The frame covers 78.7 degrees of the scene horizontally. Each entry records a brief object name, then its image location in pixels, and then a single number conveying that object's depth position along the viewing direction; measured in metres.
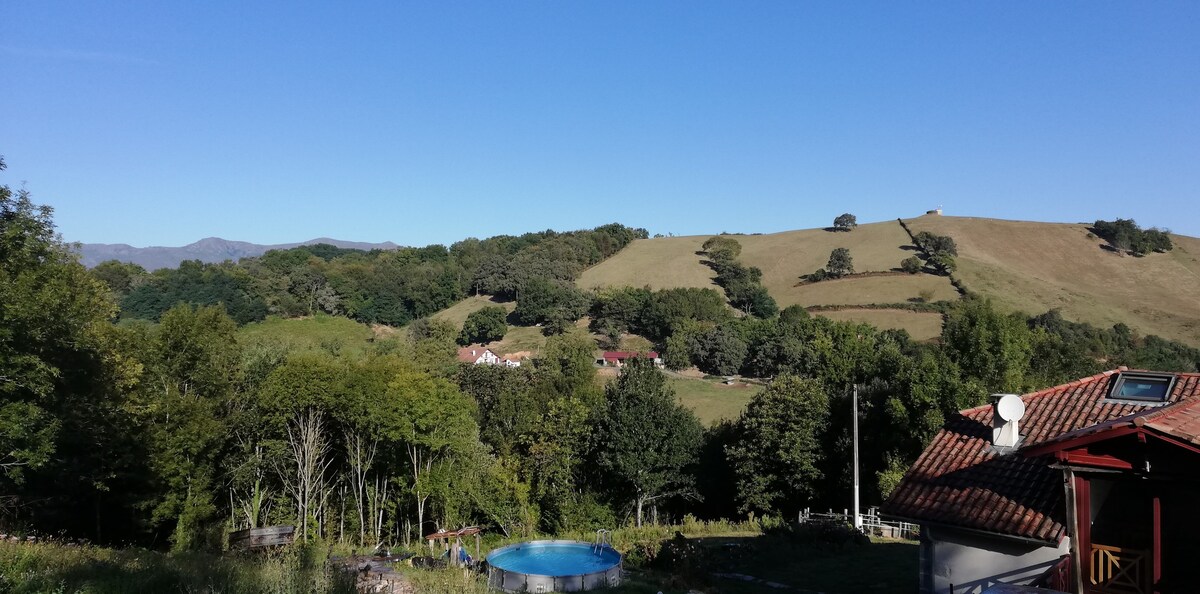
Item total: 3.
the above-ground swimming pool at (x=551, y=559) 21.33
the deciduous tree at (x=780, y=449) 33.31
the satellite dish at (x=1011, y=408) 11.97
